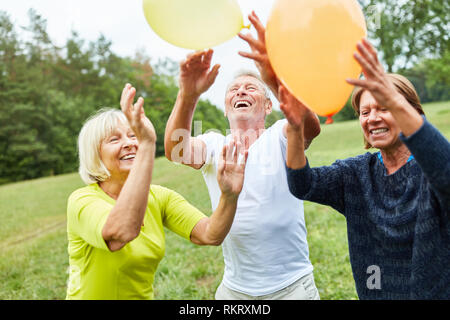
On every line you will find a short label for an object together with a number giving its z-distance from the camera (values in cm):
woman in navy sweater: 124
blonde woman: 149
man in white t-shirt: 188
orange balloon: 137
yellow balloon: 156
